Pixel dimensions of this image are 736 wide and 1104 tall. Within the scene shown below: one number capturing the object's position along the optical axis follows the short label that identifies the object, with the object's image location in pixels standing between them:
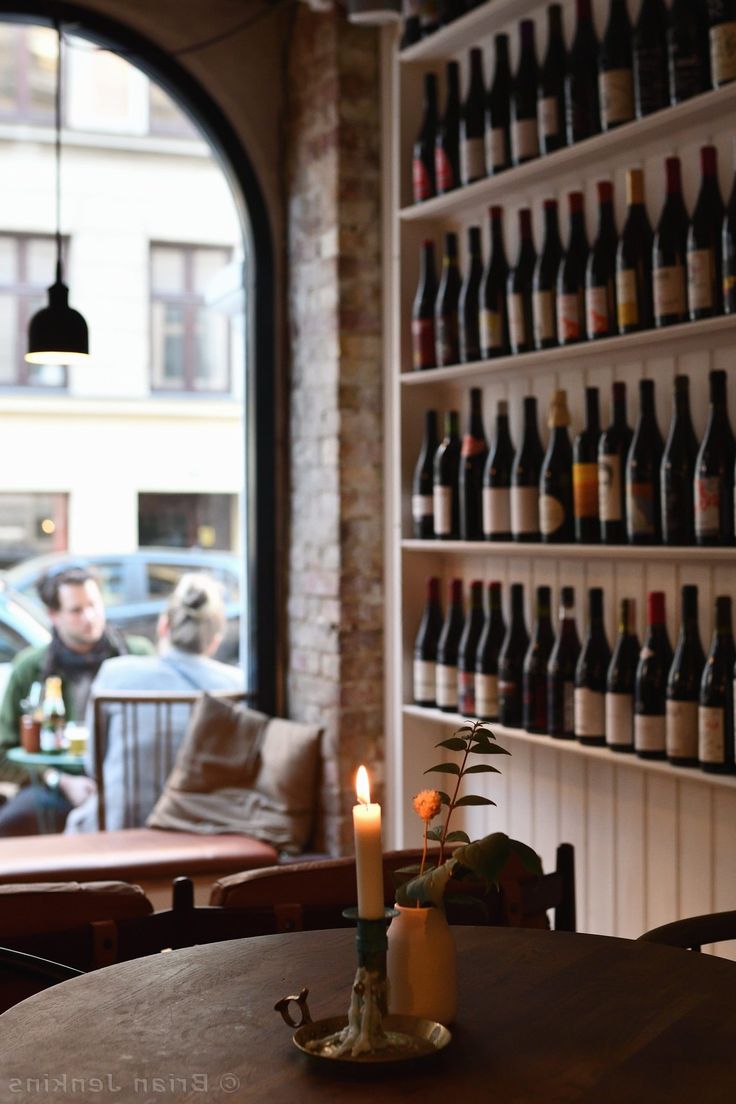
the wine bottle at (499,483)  3.27
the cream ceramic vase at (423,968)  1.48
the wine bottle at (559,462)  3.14
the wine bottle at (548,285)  3.11
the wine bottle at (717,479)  2.67
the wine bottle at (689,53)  2.71
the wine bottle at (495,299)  3.29
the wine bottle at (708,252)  2.67
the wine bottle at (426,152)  3.56
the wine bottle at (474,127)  3.35
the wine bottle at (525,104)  3.17
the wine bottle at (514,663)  3.22
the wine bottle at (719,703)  2.61
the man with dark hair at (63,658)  4.43
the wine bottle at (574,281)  3.03
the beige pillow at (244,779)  4.05
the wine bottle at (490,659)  3.32
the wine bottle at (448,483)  3.45
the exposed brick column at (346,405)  4.15
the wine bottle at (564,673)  3.08
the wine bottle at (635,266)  2.85
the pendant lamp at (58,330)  3.21
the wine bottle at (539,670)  3.19
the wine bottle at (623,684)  2.86
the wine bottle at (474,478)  3.42
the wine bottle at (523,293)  3.21
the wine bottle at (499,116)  3.28
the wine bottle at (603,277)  2.94
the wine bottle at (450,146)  3.46
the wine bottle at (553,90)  3.08
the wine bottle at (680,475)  2.78
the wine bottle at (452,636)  3.51
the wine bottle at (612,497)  2.90
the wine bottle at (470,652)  3.42
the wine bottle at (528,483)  3.19
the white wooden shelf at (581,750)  2.60
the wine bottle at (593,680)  2.95
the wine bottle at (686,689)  2.70
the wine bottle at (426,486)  3.55
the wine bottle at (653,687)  2.78
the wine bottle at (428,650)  3.57
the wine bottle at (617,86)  2.86
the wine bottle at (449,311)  3.47
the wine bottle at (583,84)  3.02
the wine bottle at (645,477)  2.83
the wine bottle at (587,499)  2.99
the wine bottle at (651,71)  2.78
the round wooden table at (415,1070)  1.33
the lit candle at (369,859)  1.35
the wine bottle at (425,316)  3.55
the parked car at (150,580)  4.53
